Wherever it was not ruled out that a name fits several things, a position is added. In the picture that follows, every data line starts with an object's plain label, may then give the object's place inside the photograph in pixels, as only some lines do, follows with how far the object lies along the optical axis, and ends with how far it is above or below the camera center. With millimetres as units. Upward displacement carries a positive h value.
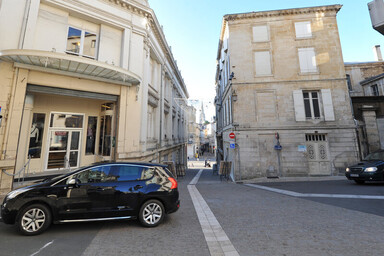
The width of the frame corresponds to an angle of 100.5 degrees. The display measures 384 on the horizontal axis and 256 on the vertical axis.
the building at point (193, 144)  51025 +2720
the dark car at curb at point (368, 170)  7945 -1018
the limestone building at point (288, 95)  11672 +4216
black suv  3615 -1091
